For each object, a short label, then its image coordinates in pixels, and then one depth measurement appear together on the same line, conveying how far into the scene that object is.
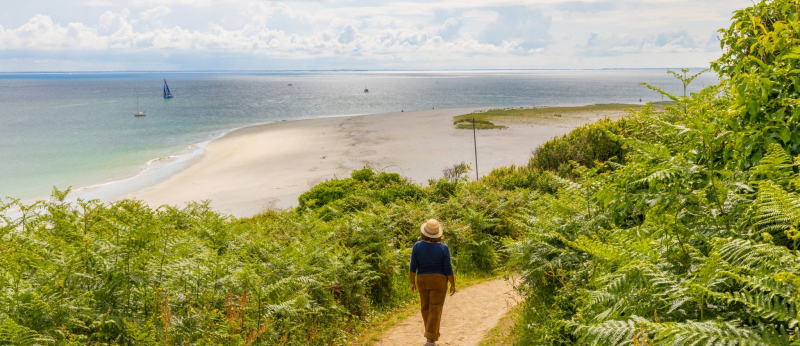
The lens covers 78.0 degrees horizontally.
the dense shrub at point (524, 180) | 16.42
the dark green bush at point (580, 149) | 18.70
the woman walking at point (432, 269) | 7.21
